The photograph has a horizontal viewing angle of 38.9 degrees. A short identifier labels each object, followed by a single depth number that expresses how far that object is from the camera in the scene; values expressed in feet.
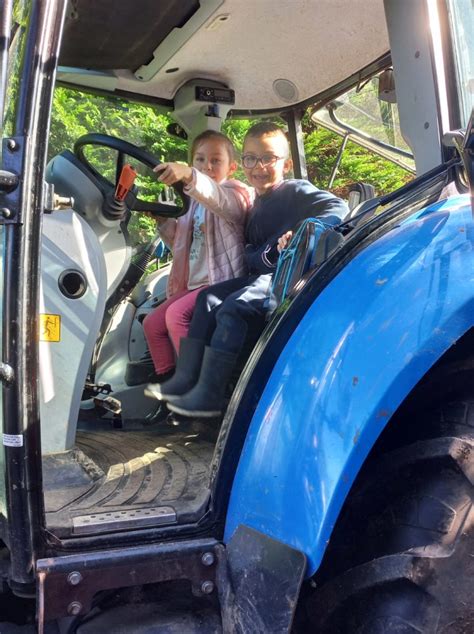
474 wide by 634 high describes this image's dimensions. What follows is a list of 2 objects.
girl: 8.55
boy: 7.10
